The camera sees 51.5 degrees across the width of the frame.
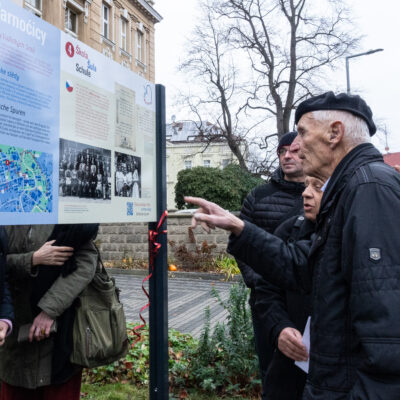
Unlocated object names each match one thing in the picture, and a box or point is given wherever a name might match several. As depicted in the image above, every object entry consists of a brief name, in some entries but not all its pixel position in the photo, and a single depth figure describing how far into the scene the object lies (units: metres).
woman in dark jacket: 2.21
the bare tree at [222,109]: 24.05
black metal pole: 2.60
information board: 1.68
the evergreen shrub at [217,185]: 20.61
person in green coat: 2.16
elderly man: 1.13
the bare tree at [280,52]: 21.70
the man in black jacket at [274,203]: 2.86
